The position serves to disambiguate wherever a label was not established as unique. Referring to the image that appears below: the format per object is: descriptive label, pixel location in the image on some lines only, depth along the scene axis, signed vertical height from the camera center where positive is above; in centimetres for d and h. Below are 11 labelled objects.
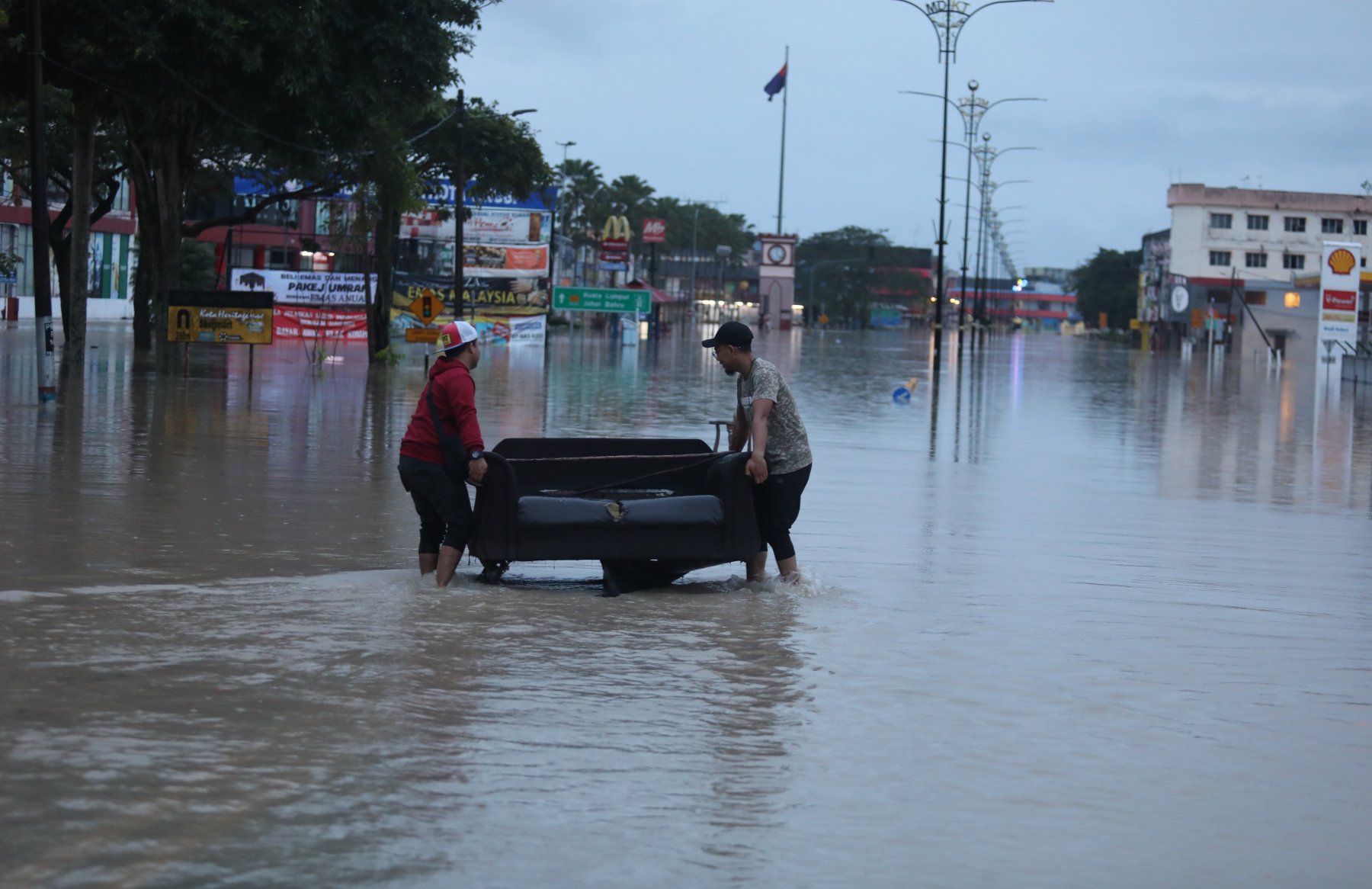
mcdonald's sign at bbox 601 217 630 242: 10050 +780
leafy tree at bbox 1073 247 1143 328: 16900 +884
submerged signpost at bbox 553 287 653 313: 6900 +228
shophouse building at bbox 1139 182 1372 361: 11444 +993
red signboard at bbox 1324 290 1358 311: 6028 +293
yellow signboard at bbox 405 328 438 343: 3638 +25
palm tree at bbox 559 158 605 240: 11750 +1162
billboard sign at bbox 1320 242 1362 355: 5972 +282
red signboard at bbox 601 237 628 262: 8919 +563
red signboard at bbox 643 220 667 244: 10956 +829
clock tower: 11925 +621
